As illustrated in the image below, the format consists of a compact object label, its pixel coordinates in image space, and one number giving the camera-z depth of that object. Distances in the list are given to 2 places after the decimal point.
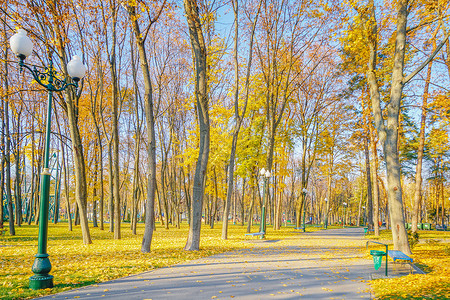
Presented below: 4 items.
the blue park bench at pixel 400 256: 7.48
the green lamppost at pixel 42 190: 5.65
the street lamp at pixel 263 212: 17.37
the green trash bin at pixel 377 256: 7.39
